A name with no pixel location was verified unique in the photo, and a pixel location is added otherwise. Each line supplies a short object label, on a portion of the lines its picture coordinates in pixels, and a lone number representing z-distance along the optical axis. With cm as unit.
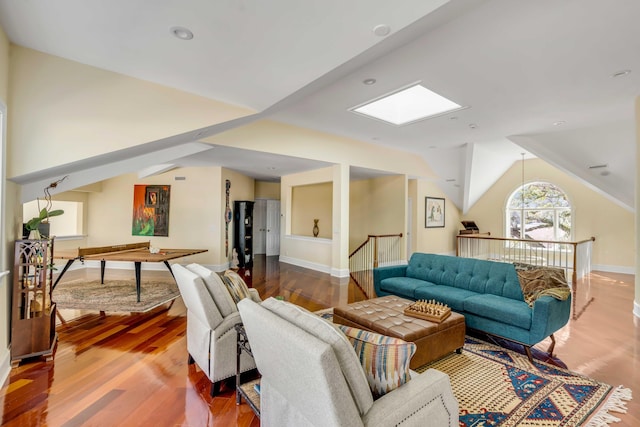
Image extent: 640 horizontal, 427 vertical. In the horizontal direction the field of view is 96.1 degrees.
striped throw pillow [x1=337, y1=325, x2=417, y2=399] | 135
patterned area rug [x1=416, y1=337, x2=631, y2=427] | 198
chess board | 273
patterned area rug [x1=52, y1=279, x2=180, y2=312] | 418
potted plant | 280
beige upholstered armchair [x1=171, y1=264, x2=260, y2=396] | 221
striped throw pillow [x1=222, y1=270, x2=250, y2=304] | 250
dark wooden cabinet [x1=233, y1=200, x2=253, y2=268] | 782
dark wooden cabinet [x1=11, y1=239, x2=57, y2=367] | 262
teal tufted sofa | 279
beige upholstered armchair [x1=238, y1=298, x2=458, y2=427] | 108
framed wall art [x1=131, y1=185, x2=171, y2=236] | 720
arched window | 843
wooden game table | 430
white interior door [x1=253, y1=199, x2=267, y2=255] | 1018
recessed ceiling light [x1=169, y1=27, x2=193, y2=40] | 217
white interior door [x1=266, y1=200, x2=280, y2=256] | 1028
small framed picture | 892
